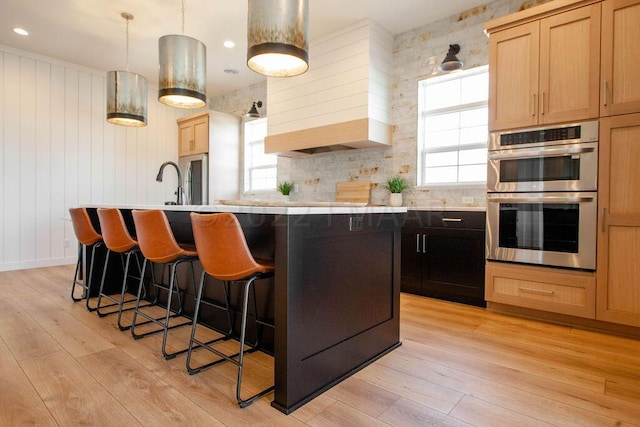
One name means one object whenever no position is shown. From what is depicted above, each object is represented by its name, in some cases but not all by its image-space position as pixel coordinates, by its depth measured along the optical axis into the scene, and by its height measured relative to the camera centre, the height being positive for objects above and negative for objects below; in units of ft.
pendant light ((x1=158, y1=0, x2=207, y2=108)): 9.62 +3.89
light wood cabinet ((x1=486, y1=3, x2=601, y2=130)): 8.63 +3.69
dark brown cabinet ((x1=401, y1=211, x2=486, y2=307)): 10.59 -1.51
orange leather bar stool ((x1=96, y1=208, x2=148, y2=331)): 8.80 -0.71
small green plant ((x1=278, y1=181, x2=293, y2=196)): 17.58 +0.97
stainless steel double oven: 8.65 +0.35
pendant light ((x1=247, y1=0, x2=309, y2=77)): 7.10 +3.68
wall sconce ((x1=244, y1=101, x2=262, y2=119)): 17.78 +4.80
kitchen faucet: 10.01 +0.40
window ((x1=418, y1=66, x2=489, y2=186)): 12.41 +2.99
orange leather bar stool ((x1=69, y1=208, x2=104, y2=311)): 10.28 -0.83
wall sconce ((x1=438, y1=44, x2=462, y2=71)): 11.21 +4.70
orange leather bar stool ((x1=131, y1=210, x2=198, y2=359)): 7.13 -0.75
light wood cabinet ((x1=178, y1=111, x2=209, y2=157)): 19.80 +4.27
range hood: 13.05 +4.48
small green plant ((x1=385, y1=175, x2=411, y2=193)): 13.47 +0.89
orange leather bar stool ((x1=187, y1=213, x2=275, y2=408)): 5.38 -0.74
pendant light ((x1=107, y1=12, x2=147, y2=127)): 11.37 +3.64
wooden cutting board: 14.66 +0.72
